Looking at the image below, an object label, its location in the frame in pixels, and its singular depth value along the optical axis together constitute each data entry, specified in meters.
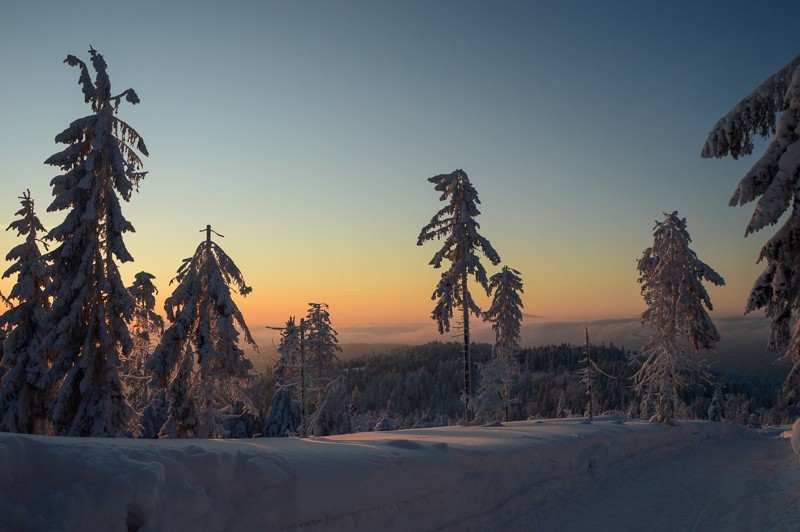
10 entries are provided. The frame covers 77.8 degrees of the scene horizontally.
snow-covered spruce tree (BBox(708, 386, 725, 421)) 61.92
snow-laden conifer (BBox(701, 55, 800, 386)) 8.13
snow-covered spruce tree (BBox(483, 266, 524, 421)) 37.19
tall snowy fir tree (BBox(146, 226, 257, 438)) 19.12
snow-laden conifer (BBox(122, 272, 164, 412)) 19.83
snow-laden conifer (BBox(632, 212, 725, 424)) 26.80
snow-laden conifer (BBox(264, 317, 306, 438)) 36.69
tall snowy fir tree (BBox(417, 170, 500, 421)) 24.89
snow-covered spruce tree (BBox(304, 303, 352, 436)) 31.64
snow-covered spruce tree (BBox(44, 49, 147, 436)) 17.22
